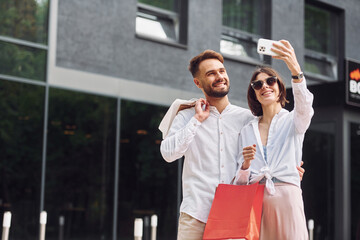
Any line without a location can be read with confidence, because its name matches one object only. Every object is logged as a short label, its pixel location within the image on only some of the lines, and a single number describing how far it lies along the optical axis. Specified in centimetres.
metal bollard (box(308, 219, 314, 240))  1115
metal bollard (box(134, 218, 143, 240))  750
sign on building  1125
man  392
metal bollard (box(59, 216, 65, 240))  1245
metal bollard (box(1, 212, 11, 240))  840
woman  371
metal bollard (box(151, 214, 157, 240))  950
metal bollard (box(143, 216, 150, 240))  1358
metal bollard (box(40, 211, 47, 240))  884
